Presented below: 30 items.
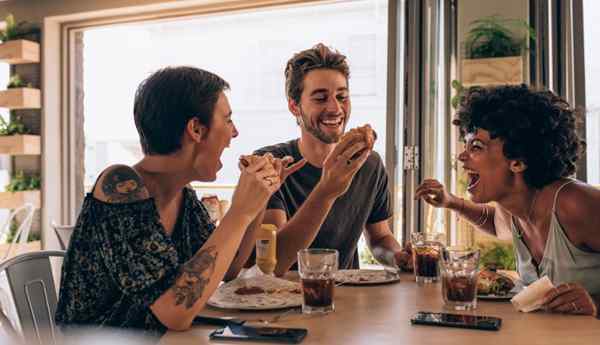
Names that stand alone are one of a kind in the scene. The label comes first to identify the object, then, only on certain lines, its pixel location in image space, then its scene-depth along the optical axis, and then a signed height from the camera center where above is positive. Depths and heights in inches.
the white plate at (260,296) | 52.4 -11.6
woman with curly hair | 66.3 -0.2
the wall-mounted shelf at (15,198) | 189.6 -6.6
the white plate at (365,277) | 63.6 -11.6
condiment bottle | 65.6 -8.8
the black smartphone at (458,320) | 45.8 -11.9
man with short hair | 89.5 +1.2
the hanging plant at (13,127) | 193.0 +16.9
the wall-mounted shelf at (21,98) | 187.9 +26.1
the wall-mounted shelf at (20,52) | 186.9 +41.1
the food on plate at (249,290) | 56.6 -11.2
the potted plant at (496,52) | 126.2 +26.9
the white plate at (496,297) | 56.4 -12.0
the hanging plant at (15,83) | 192.9 +31.6
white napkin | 51.4 -11.0
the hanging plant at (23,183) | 193.3 -1.7
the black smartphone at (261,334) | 42.5 -11.9
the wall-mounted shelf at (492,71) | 125.7 +22.4
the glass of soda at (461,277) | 52.1 -9.3
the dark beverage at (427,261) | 64.3 -9.7
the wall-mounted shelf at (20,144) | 187.8 +11.0
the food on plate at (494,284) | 57.9 -11.2
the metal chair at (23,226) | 176.9 -15.2
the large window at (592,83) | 113.2 +17.5
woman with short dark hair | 48.5 -4.0
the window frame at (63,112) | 193.3 +22.5
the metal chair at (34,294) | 65.4 -13.6
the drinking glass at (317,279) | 50.8 -9.1
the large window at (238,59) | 178.5 +39.9
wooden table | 42.9 -12.2
